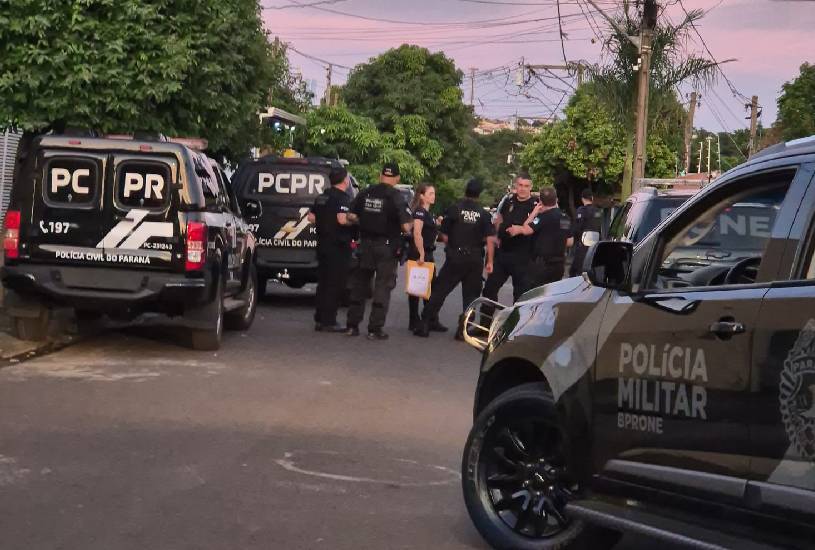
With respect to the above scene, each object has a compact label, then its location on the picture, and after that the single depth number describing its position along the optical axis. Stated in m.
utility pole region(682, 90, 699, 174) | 64.19
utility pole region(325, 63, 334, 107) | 80.71
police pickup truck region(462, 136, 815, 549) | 4.74
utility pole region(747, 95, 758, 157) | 61.53
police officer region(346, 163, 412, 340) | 15.67
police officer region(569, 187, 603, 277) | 20.03
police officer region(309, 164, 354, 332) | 16.28
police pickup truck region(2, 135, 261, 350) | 12.80
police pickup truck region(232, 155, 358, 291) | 19.20
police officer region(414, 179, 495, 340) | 16.33
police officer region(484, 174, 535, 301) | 16.31
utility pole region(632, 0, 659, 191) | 29.64
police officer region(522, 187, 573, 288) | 16.20
